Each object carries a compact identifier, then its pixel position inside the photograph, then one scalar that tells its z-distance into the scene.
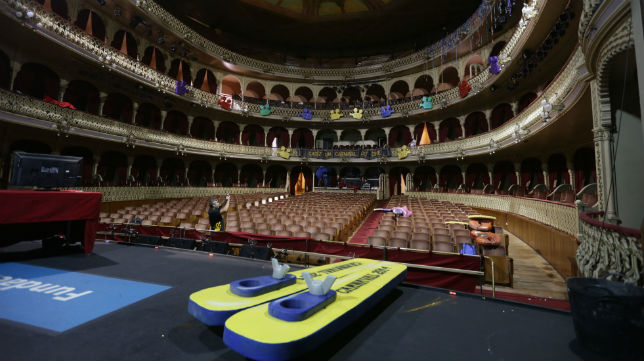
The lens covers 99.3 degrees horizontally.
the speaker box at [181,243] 5.11
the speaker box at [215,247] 5.01
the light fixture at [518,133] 10.08
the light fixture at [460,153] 15.95
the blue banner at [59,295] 2.11
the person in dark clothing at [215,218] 6.77
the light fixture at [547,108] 7.24
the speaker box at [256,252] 4.45
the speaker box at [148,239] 5.31
